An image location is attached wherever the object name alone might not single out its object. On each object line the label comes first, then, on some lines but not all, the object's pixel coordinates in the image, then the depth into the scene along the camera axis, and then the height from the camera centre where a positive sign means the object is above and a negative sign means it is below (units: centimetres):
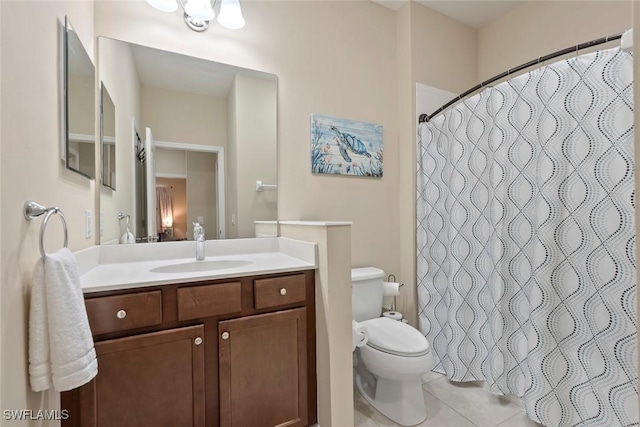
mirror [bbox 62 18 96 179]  103 +42
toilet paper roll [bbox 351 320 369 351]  152 -67
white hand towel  72 -30
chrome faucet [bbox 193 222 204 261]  155 -17
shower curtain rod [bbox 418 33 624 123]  126 +74
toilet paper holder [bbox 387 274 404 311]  219 -55
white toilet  150 -83
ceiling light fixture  150 +108
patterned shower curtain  121 -17
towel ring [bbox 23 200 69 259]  72 +0
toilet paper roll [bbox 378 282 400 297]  198 -55
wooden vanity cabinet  102 -58
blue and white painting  197 +46
